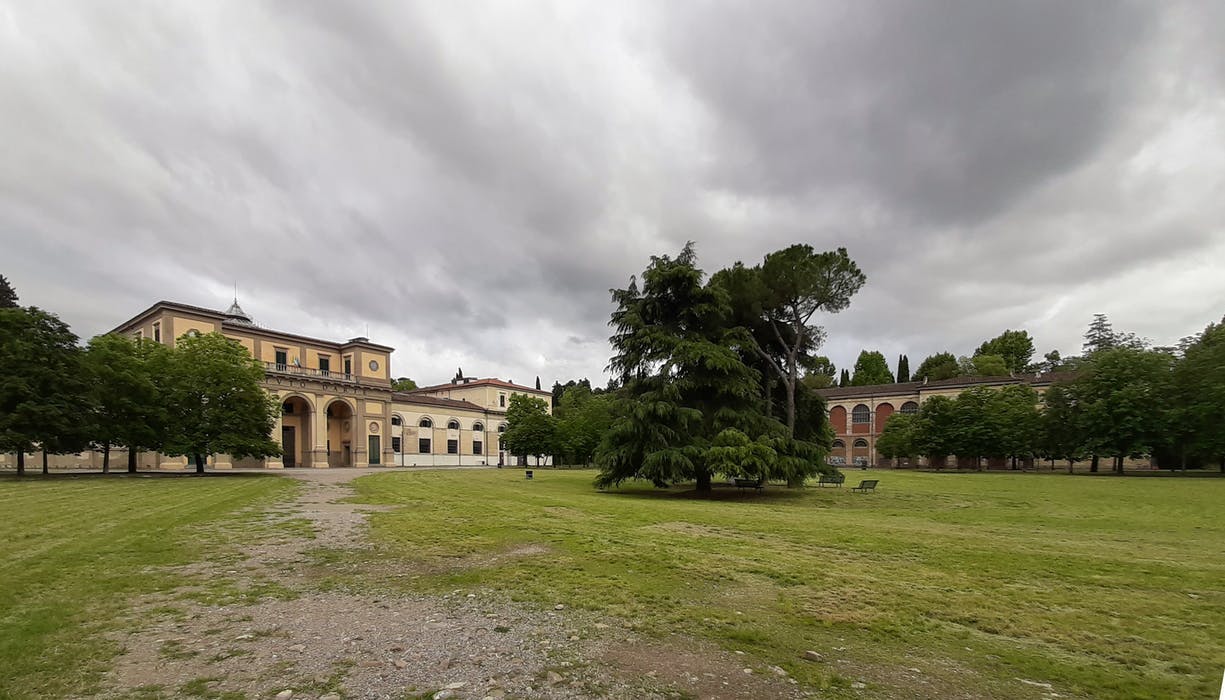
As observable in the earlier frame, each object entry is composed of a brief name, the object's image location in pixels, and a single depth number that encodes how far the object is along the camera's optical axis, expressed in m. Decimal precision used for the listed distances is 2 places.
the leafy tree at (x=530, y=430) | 65.19
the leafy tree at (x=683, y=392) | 23.08
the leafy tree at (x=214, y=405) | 34.75
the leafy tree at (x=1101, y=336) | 67.91
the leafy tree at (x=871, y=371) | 117.31
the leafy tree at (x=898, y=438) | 66.50
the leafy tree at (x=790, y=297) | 27.36
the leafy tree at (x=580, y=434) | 64.00
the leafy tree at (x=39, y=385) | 28.48
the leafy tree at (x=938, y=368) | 106.38
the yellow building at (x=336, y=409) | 51.19
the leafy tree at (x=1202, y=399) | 40.31
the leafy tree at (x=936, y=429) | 61.69
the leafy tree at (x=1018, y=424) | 55.12
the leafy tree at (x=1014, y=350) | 101.75
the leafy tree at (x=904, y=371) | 115.75
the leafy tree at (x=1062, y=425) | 50.53
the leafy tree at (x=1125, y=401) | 45.59
